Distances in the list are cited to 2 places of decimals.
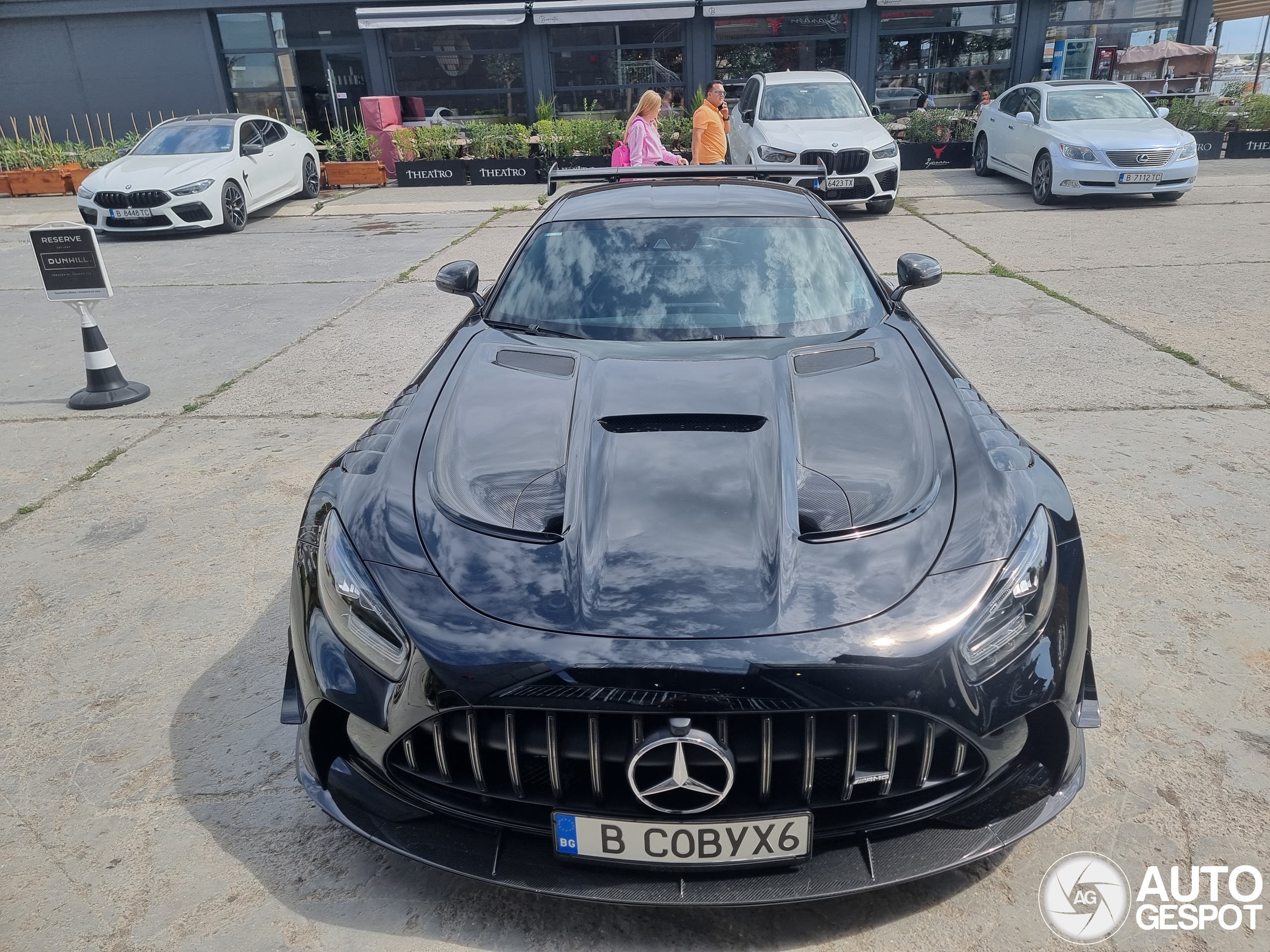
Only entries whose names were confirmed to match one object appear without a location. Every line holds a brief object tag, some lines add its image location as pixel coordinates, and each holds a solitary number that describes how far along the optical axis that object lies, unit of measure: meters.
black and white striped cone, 5.99
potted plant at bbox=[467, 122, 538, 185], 16.58
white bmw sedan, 12.09
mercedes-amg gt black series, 1.94
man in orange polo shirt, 10.23
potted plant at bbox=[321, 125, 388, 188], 16.86
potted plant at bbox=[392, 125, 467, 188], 16.66
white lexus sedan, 11.82
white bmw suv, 11.77
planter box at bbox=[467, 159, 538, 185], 16.58
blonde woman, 9.56
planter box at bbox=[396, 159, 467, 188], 16.64
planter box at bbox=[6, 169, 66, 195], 16.42
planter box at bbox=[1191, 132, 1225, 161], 16.44
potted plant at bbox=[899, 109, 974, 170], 16.75
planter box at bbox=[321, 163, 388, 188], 16.84
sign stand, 5.70
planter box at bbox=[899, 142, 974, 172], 16.73
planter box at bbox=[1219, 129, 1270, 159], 16.34
